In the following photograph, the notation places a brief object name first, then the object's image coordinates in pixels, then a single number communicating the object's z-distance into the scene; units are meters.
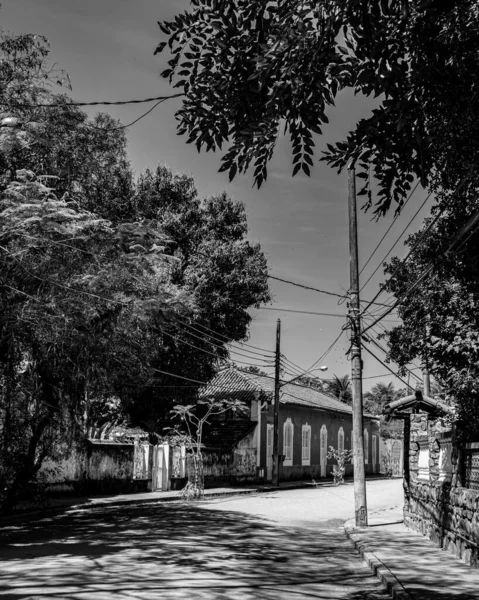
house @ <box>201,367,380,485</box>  35.50
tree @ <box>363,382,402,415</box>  84.12
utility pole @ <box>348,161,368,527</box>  15.97
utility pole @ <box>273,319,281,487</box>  34.19
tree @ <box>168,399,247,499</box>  24.57
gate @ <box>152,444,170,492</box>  26.94
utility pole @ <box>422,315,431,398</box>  16.61
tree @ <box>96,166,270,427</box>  29.73
